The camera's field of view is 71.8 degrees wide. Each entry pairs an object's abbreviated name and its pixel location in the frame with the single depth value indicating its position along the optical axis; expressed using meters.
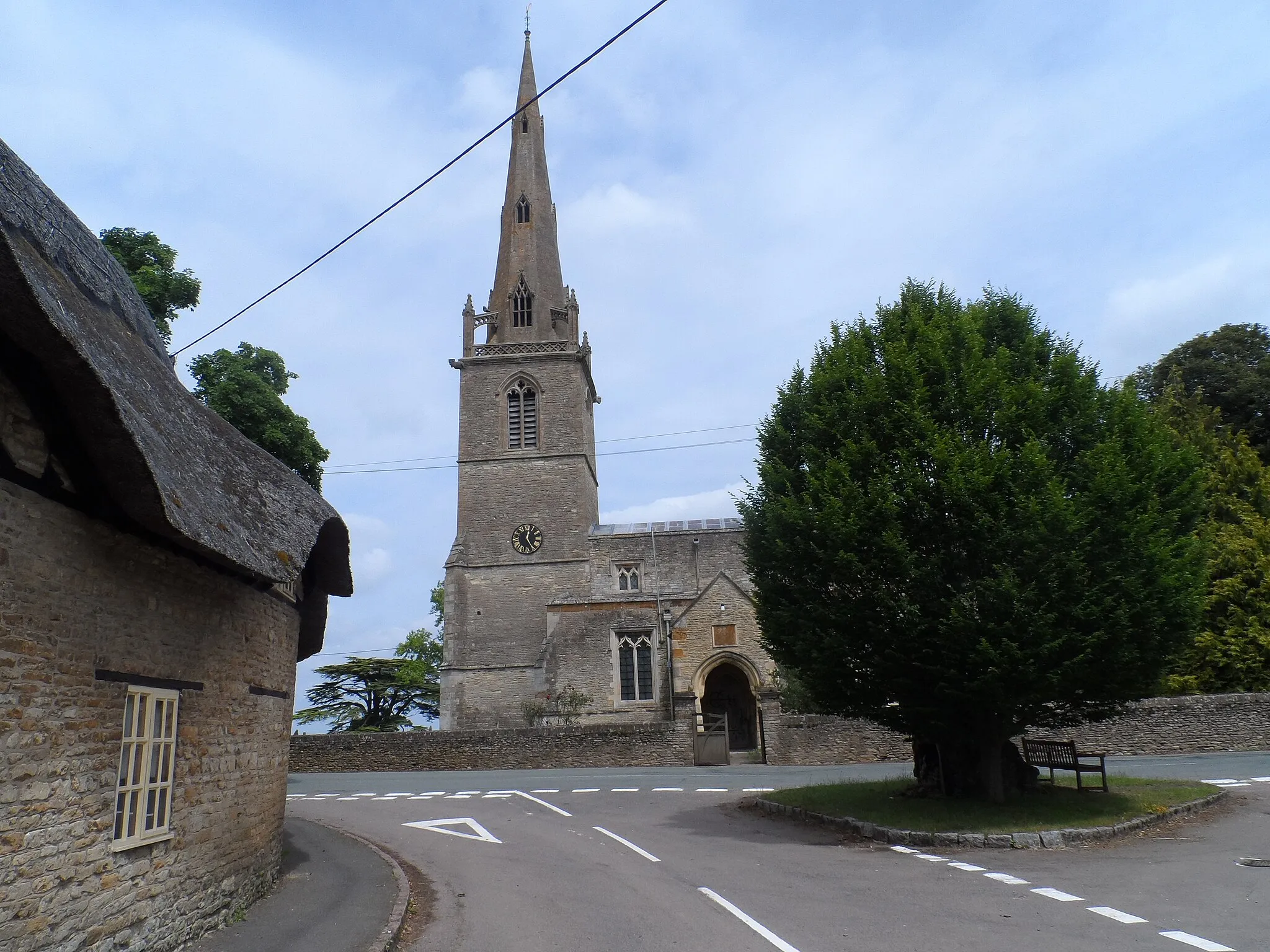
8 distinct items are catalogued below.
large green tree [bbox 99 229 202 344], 17.33
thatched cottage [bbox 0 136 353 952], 5.32
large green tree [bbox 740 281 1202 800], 11.76
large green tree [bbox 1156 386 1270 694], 25.62
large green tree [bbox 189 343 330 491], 18.27
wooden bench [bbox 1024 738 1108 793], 14.05
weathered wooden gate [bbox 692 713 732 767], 26.48
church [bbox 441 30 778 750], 34.03
